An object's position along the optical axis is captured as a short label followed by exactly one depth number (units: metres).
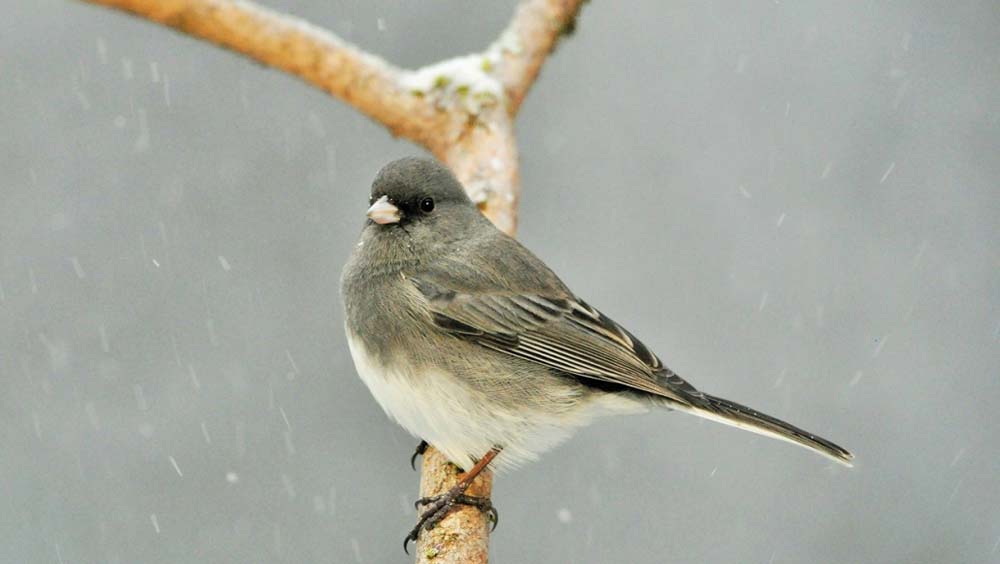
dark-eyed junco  6.45
